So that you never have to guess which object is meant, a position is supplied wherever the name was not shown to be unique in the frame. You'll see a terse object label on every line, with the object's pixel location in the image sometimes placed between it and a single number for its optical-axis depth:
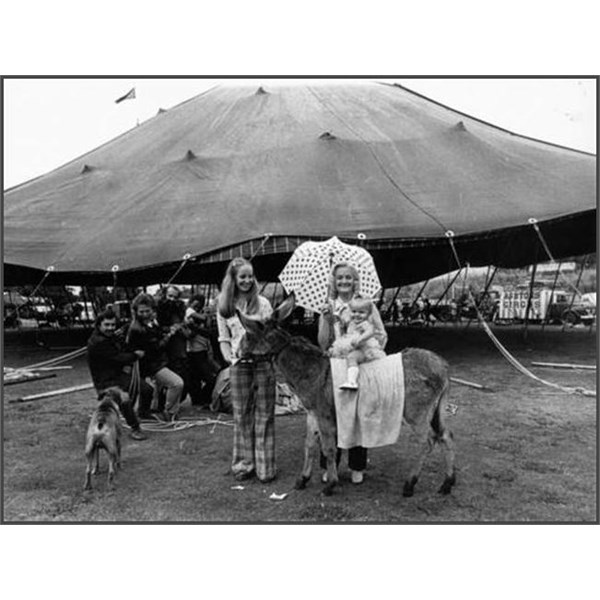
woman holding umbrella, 4.50
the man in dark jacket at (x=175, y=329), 6.52
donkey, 4.22
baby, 4.12
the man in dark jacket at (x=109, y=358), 5.23
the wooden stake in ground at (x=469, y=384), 7.85
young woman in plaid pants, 4.49
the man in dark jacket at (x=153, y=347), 5.89
